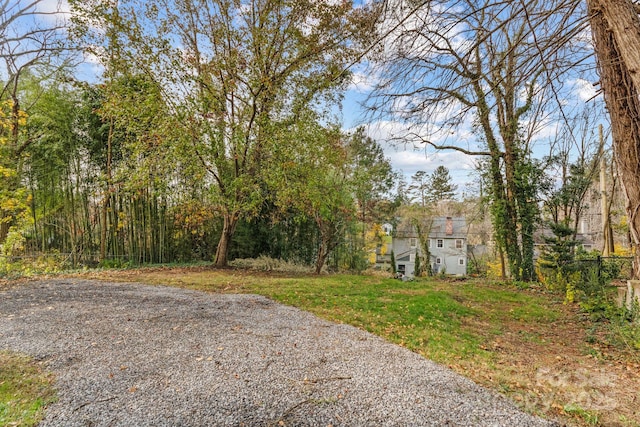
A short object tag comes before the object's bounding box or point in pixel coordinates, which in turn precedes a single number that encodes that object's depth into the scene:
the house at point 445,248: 17.98
